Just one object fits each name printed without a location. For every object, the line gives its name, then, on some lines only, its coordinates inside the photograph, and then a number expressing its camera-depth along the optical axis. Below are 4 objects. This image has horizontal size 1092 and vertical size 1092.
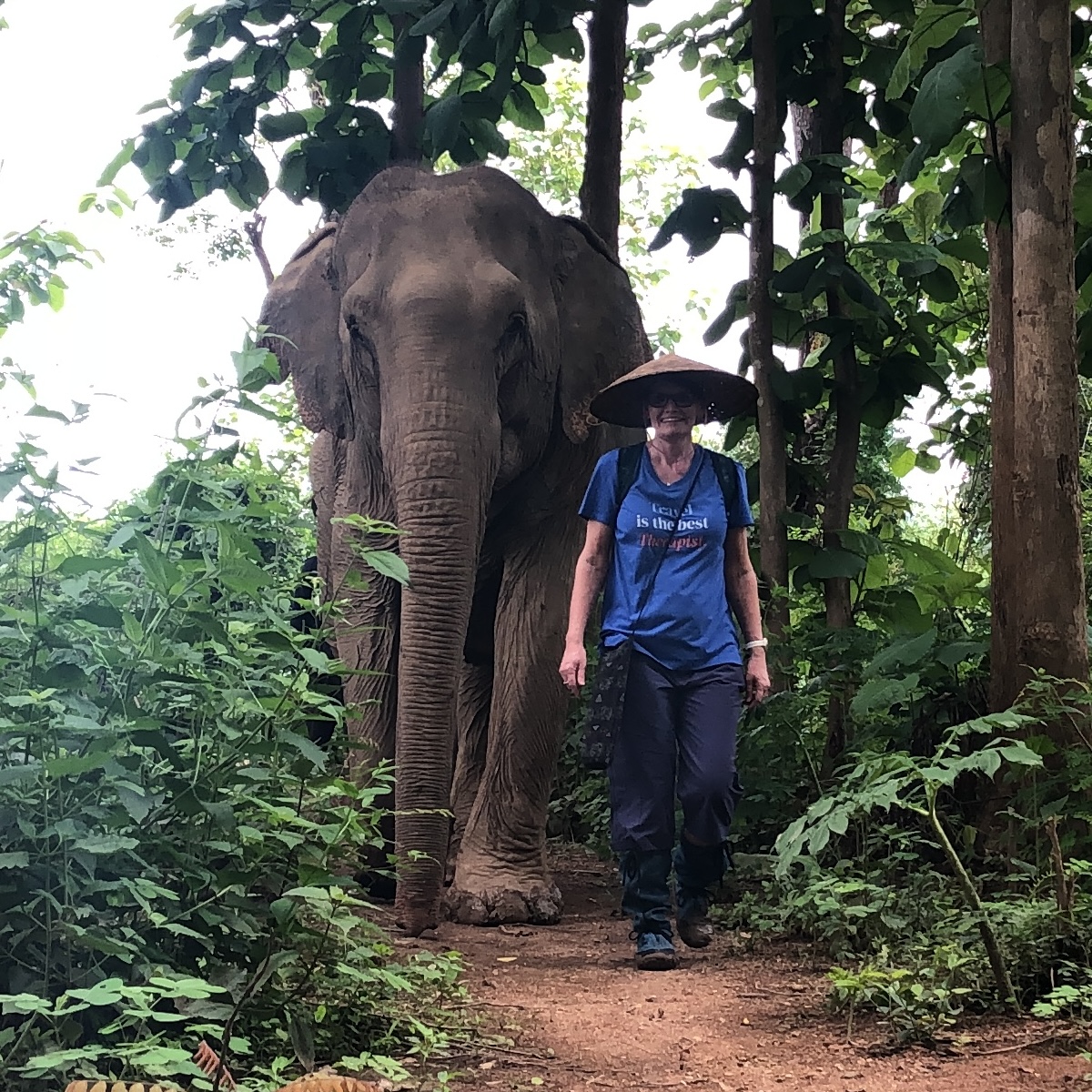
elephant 5.50
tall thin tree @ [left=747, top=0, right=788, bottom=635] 7.07
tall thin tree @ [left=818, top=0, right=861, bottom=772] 6.82
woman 4.72
